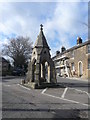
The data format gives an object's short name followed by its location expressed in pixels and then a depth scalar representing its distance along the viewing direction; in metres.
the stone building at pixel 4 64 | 32.68
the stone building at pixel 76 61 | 17.59
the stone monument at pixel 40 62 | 9.02
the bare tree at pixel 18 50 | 32.19
